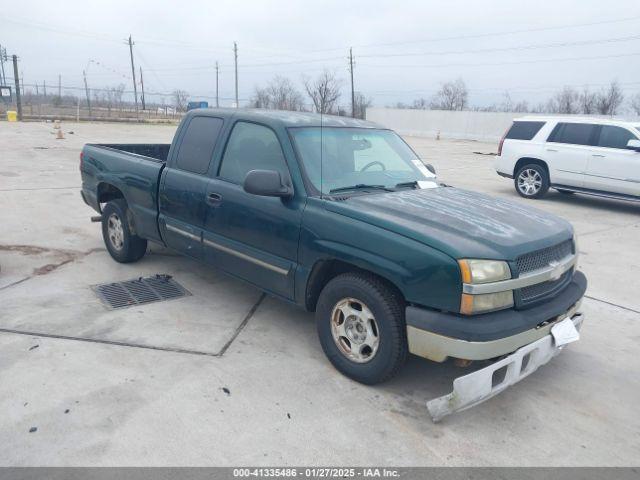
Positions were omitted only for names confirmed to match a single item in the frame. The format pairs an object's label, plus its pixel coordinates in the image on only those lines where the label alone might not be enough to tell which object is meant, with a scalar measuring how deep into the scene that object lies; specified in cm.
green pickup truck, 290
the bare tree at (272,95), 4036
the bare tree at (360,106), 4928
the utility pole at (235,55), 6531
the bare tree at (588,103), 4759
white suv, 981
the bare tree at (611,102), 4634
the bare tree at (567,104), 4900
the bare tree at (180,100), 5547
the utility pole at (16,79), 3572
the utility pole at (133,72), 5755
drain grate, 468
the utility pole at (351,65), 5399
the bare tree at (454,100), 6285
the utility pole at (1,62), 3663
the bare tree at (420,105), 6425
